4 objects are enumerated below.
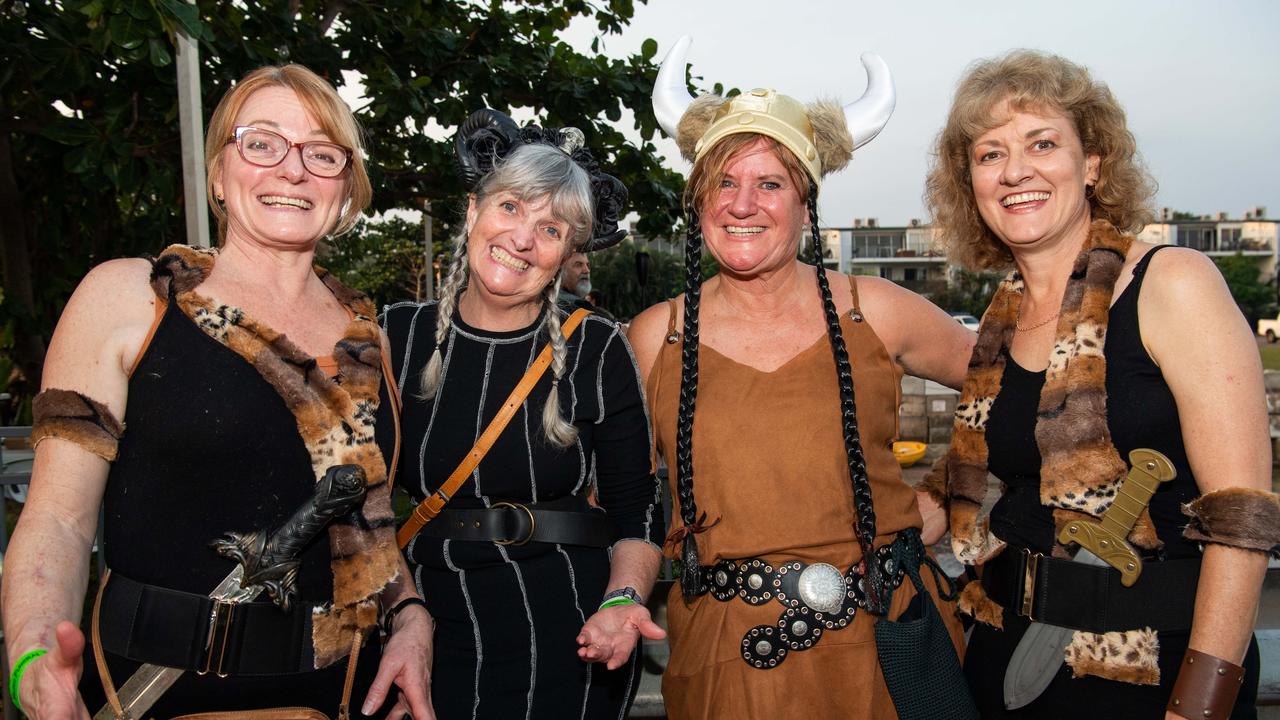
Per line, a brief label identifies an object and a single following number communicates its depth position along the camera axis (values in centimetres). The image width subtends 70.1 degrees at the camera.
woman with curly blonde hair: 186
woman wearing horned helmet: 232
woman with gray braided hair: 225
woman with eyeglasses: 169
